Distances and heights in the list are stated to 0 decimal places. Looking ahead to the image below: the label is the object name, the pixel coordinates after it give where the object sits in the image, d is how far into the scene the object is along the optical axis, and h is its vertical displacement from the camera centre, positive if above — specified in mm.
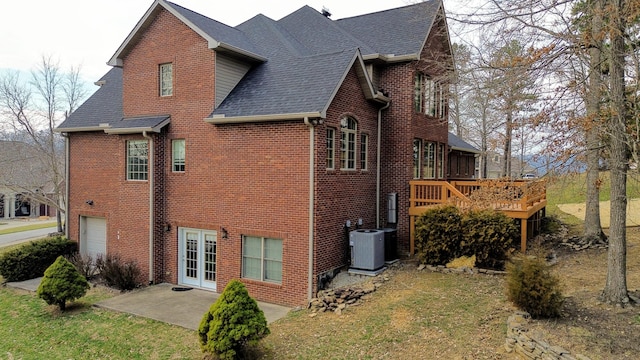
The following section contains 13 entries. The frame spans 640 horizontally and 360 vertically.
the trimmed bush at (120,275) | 13492 -3263
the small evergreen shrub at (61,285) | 11711 -3128
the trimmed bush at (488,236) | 11453 -1645
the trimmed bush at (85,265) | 14625 -3217
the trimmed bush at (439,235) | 12000 -1697
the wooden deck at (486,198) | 9750 -606
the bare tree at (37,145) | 26188 +1991
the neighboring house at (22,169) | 26344 +354
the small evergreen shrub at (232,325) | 7910 -2903
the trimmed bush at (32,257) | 14984 -3044
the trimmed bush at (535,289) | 7621 -2089
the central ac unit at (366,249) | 12000 -2123
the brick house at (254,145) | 11633 +986
